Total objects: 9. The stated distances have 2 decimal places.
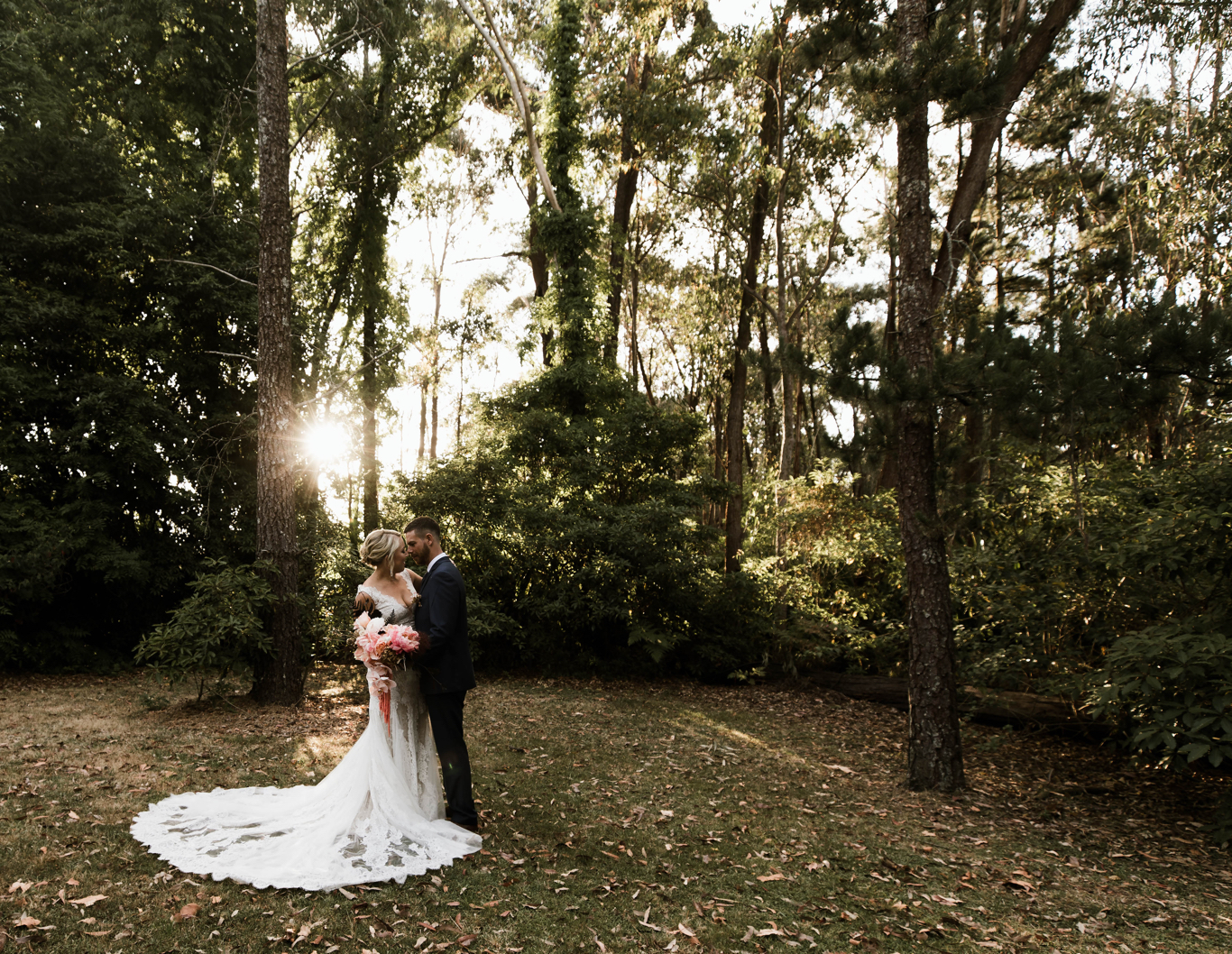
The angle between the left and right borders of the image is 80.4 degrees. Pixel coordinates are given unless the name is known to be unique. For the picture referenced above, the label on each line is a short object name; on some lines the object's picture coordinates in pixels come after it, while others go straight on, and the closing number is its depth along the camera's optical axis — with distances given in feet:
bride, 14.52
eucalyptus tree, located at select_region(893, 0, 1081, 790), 22.56
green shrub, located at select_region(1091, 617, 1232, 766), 17.70
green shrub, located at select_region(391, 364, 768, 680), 41.83
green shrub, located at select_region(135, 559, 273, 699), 27.84
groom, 17.35
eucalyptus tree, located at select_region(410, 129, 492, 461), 74.38
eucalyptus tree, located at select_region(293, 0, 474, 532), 59.52
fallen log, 28.96
